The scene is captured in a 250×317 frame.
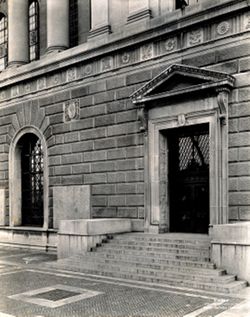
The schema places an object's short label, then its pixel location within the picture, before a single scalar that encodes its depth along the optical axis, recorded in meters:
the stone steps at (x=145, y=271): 11.41
